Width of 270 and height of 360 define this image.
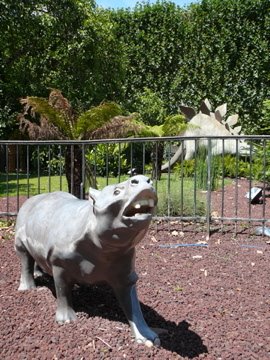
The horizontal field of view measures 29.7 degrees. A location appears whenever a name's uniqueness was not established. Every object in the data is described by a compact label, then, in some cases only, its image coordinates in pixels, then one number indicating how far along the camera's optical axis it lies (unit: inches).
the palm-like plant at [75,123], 373.1
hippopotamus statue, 107.2
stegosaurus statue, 565.9
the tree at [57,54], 588.7
